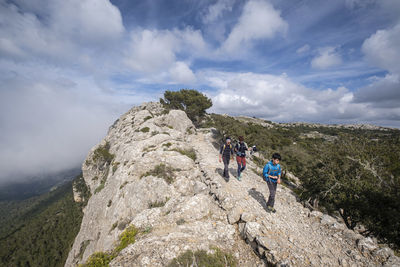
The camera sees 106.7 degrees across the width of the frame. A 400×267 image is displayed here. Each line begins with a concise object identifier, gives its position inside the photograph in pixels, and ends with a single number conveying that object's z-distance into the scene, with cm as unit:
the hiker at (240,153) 1230
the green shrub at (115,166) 2042
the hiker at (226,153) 1238
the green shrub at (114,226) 1289
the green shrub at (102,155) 2964
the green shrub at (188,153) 1884
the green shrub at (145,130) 2732
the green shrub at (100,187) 2081
